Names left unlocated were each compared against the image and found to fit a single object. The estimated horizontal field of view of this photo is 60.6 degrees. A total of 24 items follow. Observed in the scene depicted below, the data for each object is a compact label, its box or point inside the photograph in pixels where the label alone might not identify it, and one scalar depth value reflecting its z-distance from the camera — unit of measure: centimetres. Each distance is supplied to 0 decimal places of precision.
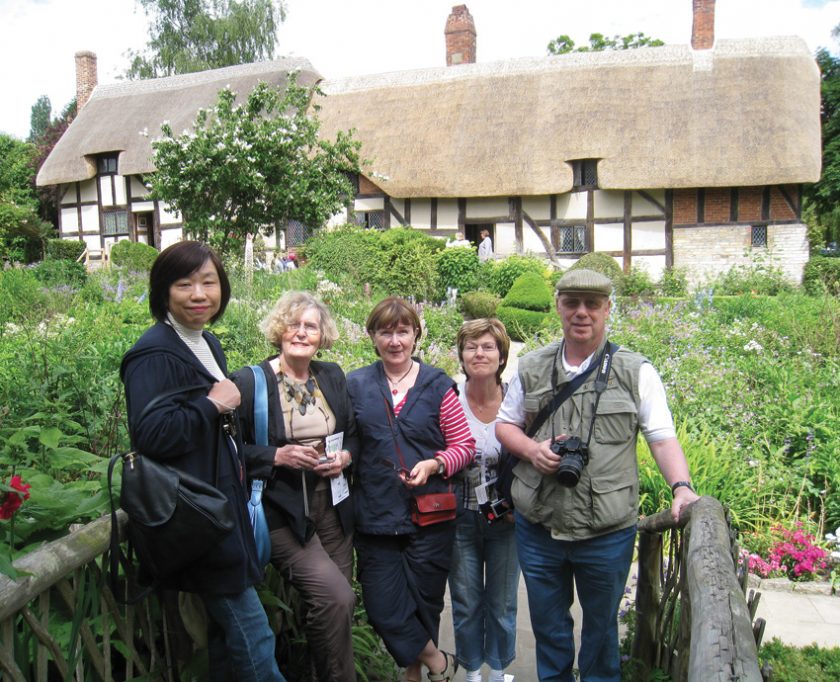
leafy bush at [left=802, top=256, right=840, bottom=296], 1545
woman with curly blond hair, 244
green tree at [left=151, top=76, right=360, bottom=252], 1417
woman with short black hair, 193
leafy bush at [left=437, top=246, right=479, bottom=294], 1514
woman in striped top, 273
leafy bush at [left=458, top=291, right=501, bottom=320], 1189
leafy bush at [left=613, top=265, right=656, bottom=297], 1600
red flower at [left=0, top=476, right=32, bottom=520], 170
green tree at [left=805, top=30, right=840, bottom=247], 2442
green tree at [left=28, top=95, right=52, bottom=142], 7306
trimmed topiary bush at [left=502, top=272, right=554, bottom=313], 1259
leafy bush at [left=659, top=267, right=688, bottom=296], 1662
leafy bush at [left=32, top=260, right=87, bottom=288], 1173
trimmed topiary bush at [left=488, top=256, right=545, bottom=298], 1509
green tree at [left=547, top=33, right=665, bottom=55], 3030
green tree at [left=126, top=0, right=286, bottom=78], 2803
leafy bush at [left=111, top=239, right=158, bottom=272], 1781
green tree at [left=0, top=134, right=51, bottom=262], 2207
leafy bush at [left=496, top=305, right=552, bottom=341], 1151
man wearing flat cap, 236
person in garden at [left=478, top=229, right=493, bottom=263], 1761
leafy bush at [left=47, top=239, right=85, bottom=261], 2098
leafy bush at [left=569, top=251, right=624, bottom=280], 1494
